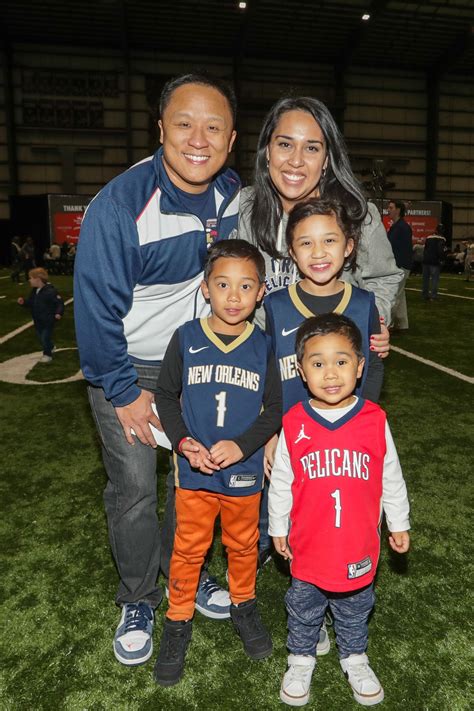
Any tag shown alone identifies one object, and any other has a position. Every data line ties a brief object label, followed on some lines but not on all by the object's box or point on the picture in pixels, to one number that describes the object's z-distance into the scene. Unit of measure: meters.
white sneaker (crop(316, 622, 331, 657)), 2.22
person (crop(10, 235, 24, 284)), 17.56
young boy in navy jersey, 2.07
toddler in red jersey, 1.88
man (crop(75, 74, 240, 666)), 1.96
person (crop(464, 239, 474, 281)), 17.98
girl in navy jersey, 2.06
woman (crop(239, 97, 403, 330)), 2.22
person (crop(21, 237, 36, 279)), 17.58
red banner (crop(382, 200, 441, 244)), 25.06
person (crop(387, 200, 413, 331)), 8.90
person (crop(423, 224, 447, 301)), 11.77
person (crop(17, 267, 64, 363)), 6.80
